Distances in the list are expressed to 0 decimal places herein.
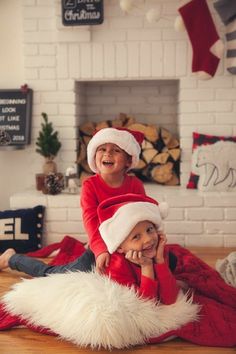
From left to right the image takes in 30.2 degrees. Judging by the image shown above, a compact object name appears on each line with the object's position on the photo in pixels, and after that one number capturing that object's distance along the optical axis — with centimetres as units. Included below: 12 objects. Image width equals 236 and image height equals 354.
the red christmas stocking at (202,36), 282
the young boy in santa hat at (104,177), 198
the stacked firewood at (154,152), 313
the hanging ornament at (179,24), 283
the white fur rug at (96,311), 159
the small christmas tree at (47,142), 301
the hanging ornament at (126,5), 277
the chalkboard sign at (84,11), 288
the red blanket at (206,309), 166
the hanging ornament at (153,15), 281
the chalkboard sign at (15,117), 309
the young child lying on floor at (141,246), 168
